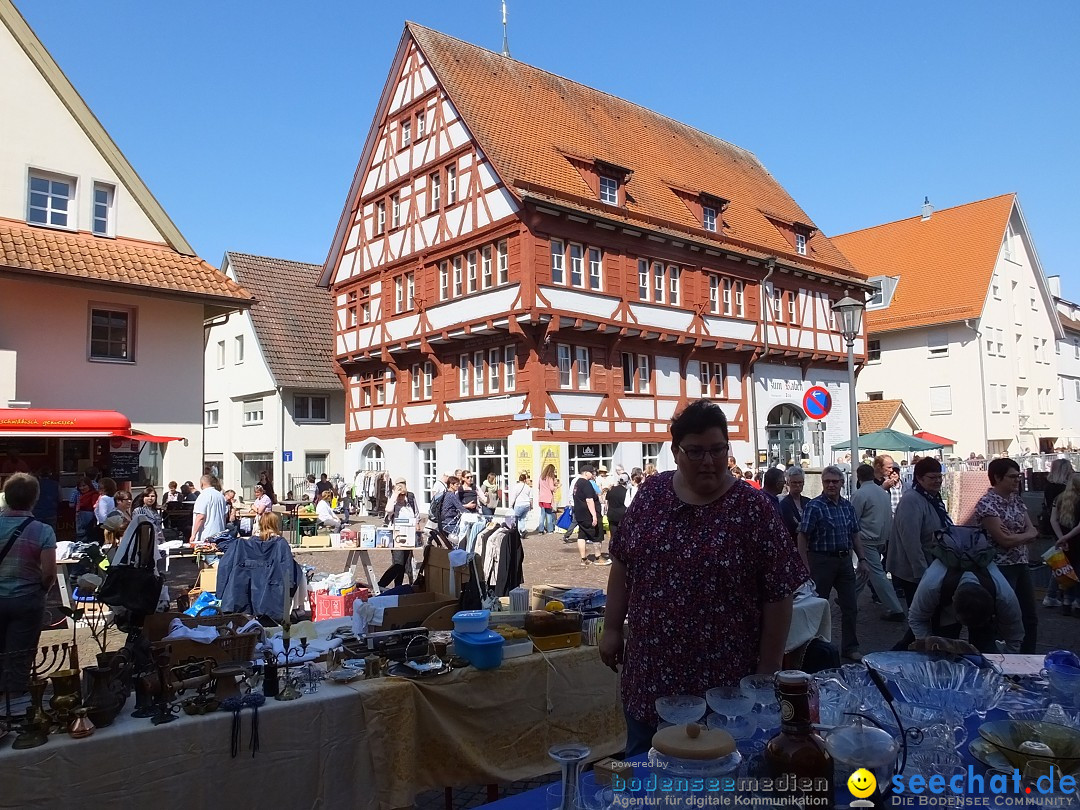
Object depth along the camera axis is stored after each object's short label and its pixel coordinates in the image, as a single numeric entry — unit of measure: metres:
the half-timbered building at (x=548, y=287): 22.58
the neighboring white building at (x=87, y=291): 13.54
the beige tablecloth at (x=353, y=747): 3.33
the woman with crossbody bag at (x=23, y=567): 4.85
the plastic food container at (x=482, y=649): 4.55
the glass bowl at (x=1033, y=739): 2.12
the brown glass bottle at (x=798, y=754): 1.89
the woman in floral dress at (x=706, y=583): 2.90
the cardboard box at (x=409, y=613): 5.44
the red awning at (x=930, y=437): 28.67
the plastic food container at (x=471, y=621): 4.66
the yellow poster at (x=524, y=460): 21.60
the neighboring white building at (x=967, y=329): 35.12
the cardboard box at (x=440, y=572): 6.37
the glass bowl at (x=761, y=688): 2.54
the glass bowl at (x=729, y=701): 2.50
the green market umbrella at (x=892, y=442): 20.31
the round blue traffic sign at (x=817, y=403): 9.80
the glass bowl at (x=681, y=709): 2.52
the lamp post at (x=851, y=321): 10.69
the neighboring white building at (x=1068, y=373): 44.38
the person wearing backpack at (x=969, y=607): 4.55
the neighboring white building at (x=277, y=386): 32.53
